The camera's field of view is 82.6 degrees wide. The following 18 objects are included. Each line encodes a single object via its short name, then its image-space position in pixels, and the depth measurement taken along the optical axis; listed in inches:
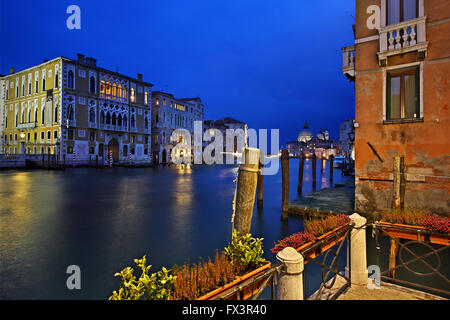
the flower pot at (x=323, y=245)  131.2
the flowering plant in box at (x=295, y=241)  148.1
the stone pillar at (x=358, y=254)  164.1
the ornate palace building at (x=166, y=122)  1904.5
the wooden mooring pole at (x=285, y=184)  448.4
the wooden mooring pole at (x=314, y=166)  878.7
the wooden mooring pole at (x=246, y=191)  180.4
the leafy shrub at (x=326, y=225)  173.8
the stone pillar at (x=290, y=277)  105.4
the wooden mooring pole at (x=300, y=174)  741.9
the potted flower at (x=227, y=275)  103.8
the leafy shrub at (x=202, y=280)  103.4
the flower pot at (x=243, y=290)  101.0
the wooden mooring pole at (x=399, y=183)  314.2
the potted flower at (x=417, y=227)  181.6
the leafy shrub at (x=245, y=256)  124.0
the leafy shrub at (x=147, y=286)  92.7
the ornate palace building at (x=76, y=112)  1330.0
